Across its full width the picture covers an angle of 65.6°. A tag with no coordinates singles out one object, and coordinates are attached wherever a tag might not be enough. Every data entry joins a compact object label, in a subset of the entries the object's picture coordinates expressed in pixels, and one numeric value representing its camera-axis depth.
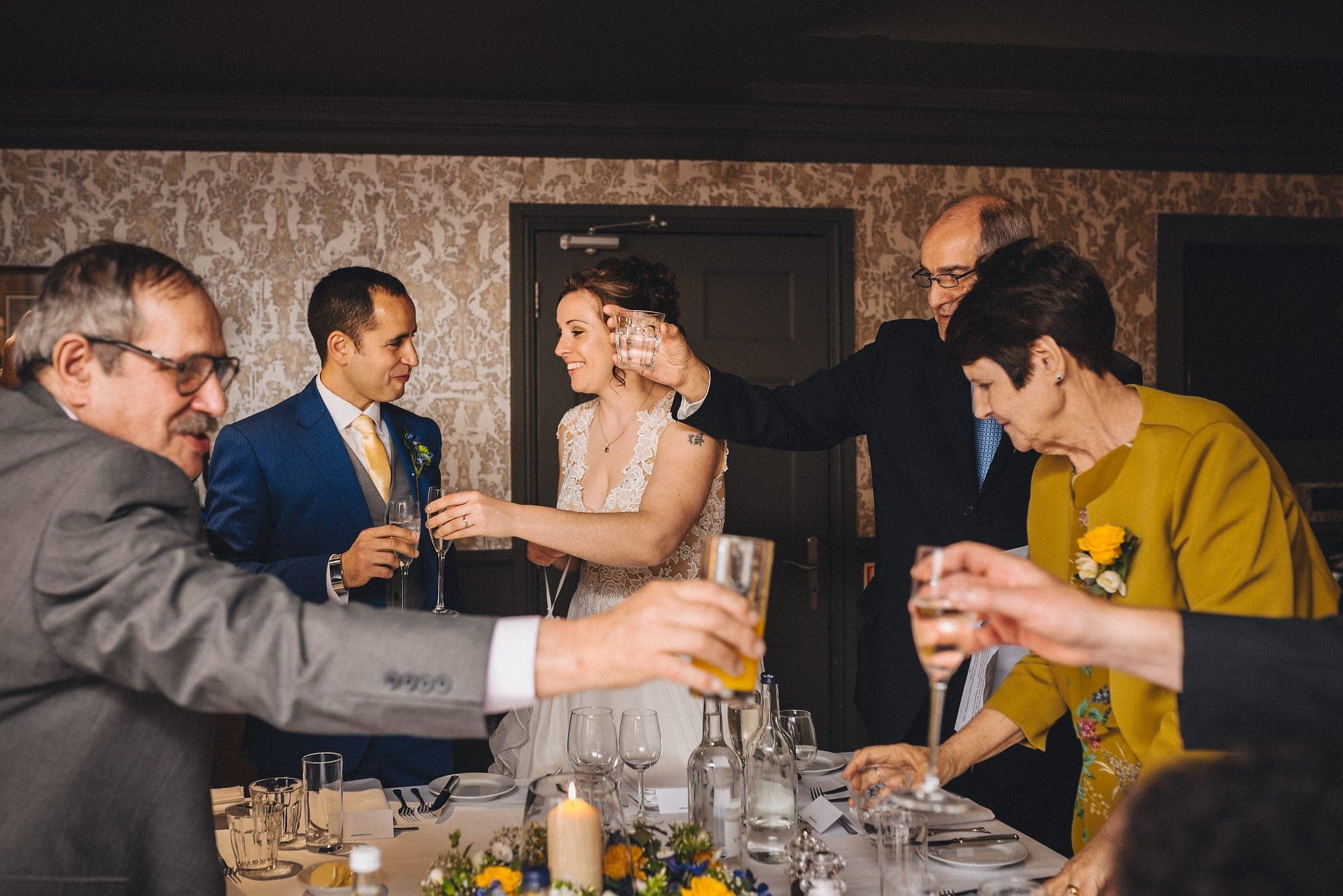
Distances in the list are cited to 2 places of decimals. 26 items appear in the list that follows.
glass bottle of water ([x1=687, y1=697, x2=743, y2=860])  1.76
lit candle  1.34
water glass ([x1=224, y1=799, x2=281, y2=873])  1.71
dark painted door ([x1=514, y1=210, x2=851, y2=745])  4.71
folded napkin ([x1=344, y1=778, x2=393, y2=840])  1.89
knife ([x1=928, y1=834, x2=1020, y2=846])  1.82
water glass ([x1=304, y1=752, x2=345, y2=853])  1.81
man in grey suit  1.12
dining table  1.66
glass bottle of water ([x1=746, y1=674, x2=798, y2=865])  1.83
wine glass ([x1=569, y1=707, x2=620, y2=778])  1.80
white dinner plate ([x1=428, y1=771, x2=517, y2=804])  2.09
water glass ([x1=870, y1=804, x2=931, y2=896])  1.50
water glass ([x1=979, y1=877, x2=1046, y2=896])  1.32
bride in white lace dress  2.64
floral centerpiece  1.36
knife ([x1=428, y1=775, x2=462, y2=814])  2.06
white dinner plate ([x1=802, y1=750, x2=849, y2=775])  2.26
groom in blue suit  2.60
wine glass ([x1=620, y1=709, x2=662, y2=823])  1.82
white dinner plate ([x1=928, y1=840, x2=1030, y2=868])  1.72
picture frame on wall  4.30
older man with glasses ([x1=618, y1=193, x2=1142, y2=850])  2.51
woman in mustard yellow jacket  1.59
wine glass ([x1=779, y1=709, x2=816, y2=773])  1.90
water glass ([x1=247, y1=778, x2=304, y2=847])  1.75
